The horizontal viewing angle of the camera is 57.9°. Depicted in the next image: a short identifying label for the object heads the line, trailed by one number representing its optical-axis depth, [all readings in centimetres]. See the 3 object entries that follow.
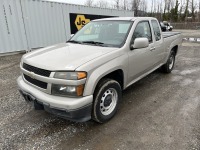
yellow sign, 1197
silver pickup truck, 260
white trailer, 874
